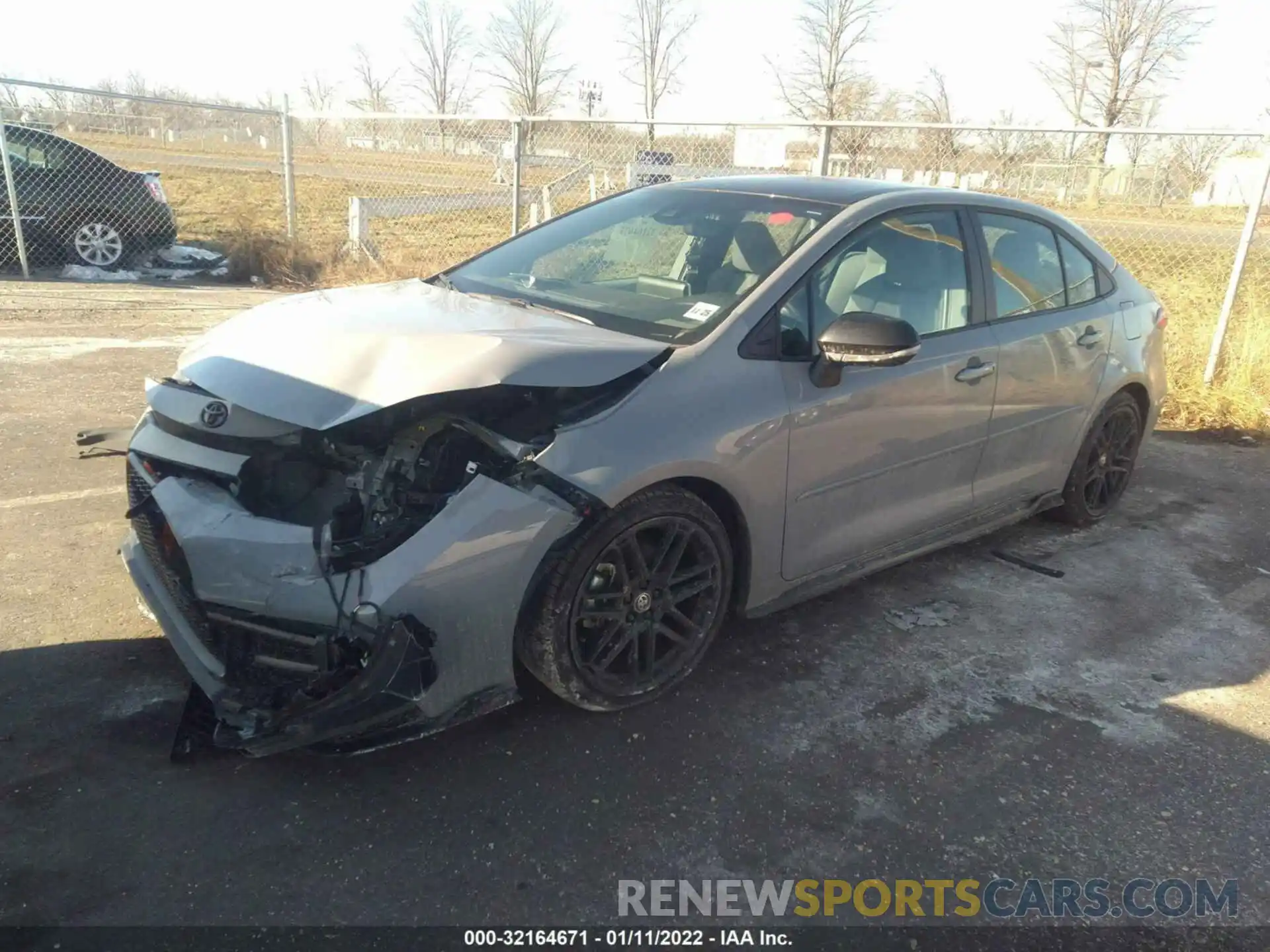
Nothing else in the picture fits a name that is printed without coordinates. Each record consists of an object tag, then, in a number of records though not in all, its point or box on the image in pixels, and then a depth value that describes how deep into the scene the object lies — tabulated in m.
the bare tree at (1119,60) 33.50
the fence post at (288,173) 11.32
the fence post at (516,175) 9.50
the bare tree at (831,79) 31.86
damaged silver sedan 2.47
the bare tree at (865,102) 29.22
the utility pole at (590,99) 41.09
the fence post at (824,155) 7.83
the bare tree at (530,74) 42.25
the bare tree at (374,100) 35.62
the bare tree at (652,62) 39.59
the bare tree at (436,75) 50.44
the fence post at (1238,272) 6.75
